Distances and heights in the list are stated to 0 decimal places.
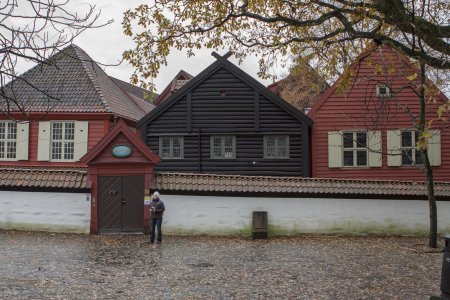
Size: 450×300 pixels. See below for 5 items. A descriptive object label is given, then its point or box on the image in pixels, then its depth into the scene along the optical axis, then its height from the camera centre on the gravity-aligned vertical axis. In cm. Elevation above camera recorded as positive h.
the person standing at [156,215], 1448 -142
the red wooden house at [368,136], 2095 +160
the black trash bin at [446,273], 692 -153
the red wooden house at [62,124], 2238 +219
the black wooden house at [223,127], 2122 +201
